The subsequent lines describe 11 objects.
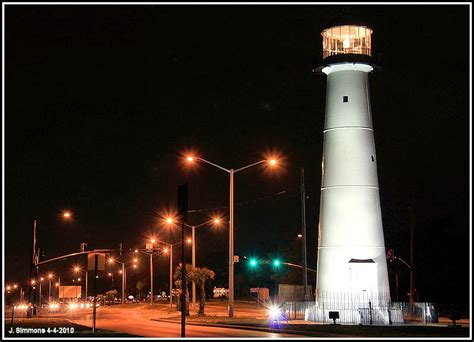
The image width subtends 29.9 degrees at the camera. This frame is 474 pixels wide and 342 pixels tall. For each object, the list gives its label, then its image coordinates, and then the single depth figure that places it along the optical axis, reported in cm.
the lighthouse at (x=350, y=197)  4691
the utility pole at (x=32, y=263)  6464
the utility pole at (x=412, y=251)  5269
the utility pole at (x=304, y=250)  5053
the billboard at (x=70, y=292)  6519
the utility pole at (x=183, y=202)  2720
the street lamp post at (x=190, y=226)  6390
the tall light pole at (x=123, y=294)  11270
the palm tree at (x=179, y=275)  5980
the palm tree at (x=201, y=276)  5920
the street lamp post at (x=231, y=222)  4834
